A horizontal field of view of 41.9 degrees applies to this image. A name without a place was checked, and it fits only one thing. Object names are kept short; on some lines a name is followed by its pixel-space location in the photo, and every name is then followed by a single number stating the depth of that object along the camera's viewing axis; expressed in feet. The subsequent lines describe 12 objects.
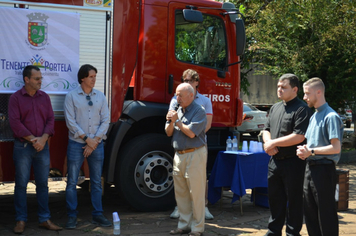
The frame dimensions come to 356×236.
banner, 17.78
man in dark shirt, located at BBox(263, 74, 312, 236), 15.69
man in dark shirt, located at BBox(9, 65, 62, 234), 17.29
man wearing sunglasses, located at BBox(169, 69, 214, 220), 19.08
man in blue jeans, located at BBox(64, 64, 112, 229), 18.25
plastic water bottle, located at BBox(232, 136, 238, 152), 21.63
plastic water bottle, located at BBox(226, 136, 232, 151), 21.67
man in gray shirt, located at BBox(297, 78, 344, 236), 14.05
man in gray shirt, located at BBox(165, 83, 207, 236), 16.99
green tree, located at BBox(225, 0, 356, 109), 38.81
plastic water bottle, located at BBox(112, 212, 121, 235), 16.04
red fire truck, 19.06
